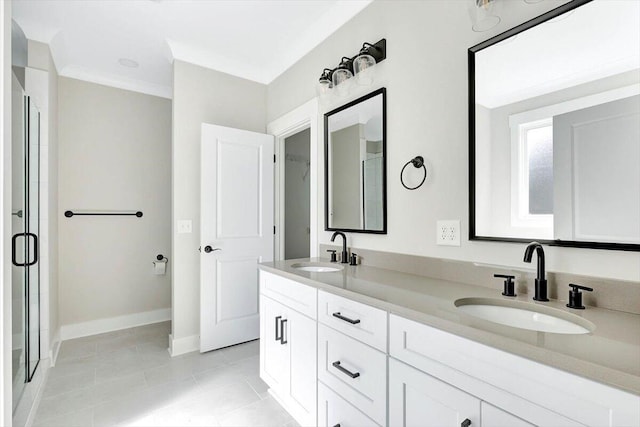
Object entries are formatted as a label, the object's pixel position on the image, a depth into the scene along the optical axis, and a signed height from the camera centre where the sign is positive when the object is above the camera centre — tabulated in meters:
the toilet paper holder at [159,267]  3.31 -0.56
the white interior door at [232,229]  2.64 -0.13
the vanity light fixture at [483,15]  1.30 +0.85
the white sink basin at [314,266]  2.08 -0.36
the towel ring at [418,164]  1.62 +0.27
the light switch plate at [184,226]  2.69 -0.10
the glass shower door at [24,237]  1.79 -0.15
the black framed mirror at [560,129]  1.00 +0.32
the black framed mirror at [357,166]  1.90 +0.33
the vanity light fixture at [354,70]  1.90 +0.96
